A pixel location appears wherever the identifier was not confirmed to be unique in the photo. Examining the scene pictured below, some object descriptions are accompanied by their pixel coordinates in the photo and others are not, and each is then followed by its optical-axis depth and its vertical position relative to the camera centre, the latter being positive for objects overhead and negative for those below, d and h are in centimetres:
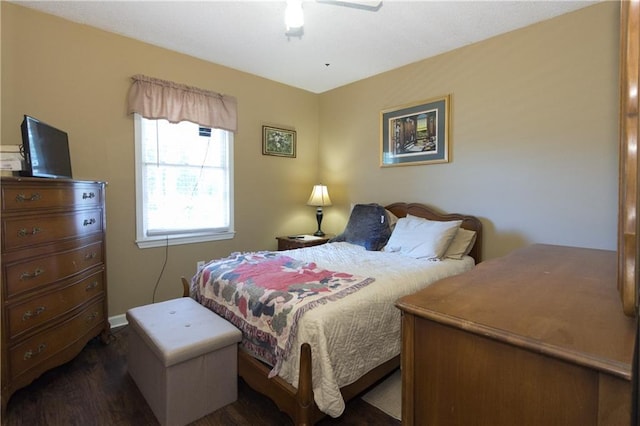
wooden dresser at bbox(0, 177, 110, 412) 173 -42
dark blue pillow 322 -25
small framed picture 394 +80
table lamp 415 +7
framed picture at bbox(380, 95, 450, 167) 325 +75
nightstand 375 -44
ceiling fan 192 +119
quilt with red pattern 166 -52
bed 151 -70
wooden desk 62 -33
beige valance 296 +102
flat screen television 197 +38
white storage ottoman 164 -85
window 310 +24
